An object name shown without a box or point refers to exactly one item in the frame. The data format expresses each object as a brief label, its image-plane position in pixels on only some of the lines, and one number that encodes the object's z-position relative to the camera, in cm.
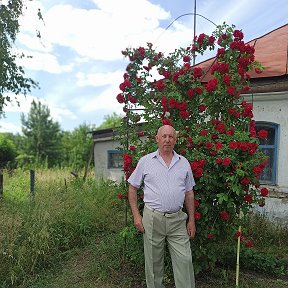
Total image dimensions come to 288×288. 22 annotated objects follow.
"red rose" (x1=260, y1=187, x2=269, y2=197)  374
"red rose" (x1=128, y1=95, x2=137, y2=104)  448
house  650
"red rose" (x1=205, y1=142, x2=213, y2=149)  370
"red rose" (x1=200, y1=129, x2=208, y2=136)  381
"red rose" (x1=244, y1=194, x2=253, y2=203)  372
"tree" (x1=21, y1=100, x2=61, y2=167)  3494
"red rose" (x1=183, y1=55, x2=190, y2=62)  437
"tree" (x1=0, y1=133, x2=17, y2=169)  2066
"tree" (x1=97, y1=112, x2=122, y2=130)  4348
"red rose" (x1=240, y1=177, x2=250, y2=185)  359
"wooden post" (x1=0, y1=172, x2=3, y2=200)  699
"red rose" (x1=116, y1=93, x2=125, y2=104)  449
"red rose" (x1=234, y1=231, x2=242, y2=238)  394
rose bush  372
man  327
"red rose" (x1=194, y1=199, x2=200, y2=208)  372
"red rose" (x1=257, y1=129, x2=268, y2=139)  372
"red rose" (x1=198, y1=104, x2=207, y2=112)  415
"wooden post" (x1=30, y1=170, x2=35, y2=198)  687
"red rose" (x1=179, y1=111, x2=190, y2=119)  393
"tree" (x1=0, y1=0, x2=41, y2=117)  1027
